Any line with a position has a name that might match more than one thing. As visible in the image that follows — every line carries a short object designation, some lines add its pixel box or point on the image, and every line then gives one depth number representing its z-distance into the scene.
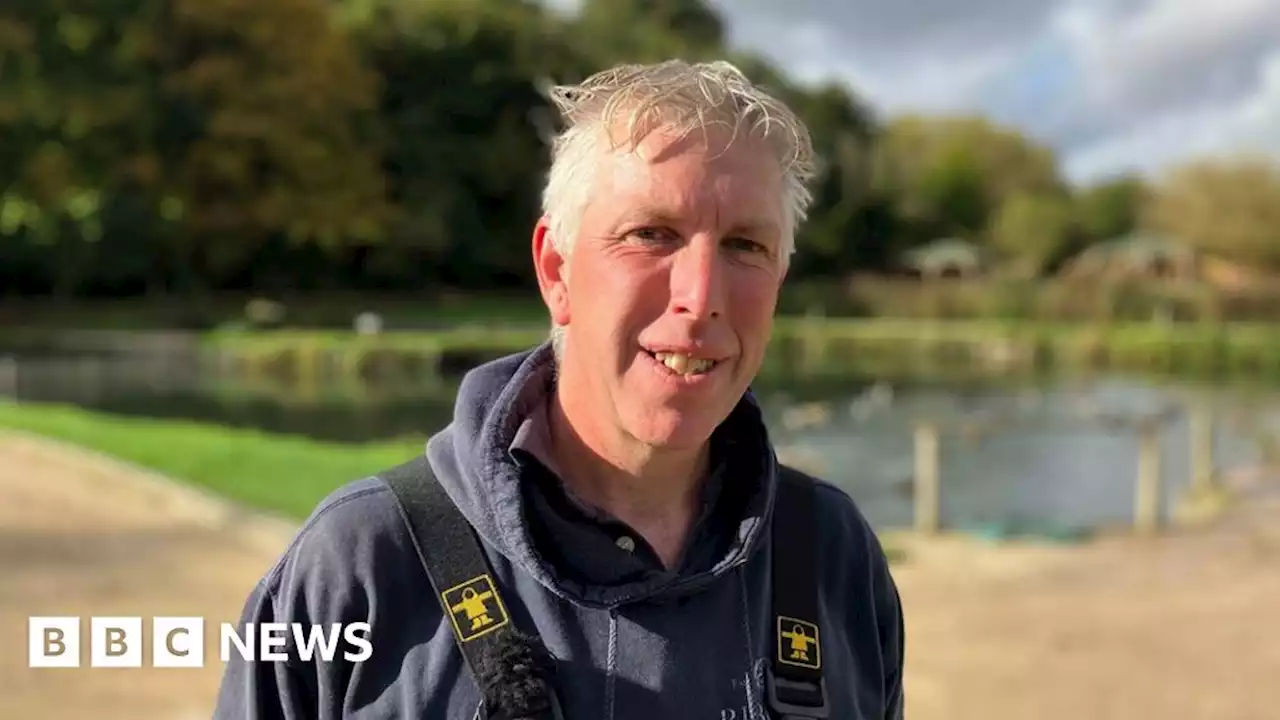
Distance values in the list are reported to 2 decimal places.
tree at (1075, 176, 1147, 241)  44.72
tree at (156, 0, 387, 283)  28.25
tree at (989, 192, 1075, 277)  40.91
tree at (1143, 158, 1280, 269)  36.81
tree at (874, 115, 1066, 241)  41.88
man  1.22
